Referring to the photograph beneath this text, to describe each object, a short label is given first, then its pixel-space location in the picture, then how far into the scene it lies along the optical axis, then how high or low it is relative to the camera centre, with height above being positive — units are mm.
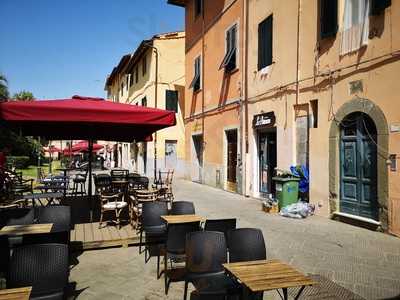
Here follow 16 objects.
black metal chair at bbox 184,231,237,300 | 3867 -1083
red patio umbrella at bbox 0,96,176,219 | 5406 +642
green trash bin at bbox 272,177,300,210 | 9719 -903
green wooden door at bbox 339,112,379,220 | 8023 -215
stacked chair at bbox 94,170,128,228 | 7227 -891
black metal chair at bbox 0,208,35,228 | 5383 -912
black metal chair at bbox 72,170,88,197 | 12178 -878
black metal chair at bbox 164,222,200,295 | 4715 -1093
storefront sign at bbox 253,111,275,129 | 11648 +1169
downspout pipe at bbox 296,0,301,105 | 10242 +2855
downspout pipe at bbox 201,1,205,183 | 17672 +4123
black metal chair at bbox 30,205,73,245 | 5391 -916
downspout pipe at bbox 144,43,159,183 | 22625 +4498
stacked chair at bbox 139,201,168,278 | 5879 -1069
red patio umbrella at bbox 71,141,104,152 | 21297 +459
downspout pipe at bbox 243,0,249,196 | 13305 +2470
